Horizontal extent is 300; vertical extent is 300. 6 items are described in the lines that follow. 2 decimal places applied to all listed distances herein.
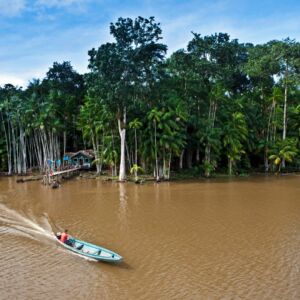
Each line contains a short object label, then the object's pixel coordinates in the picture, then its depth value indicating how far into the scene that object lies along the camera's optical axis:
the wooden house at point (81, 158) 39.62
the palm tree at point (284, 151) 35.06
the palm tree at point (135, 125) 31.08
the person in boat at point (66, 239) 13.22
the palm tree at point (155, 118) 30.33
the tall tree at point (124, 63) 30.38
